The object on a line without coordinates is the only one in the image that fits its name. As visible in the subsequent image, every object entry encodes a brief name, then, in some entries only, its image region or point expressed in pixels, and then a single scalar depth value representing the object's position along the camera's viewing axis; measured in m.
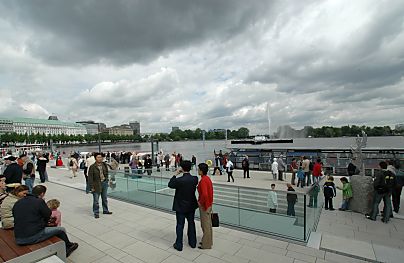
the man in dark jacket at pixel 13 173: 7.24
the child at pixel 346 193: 8.01
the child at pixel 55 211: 4.52
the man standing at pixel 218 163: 17.58
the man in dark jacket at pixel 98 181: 6.34
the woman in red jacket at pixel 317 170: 12.26
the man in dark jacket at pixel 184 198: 4.32
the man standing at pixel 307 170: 12.57
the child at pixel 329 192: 8.20
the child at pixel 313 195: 5.66
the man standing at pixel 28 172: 8.98
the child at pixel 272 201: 5.38
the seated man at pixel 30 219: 3.59
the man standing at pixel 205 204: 4.35
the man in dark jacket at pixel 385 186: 6.48
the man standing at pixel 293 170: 13.33
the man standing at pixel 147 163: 16.35
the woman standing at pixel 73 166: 14.45
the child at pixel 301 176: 12.36
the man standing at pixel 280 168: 14.14
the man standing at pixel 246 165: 15.19
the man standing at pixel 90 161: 9.39
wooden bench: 3.29
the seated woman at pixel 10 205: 4.07
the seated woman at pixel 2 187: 5.66
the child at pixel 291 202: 5.05
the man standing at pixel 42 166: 12.19
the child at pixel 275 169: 14.20
